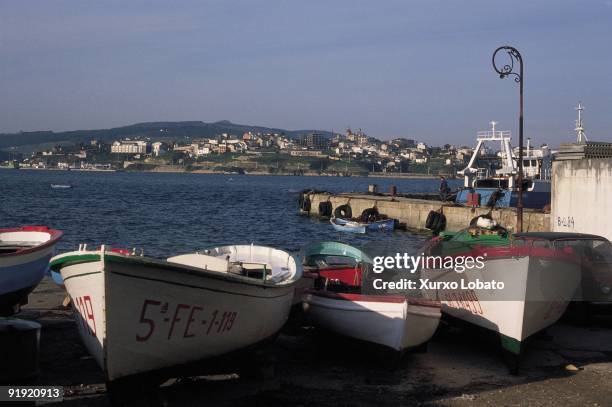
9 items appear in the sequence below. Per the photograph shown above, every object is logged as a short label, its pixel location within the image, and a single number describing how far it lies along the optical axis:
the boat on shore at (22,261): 12.80
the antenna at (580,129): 30.53
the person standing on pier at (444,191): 47.31
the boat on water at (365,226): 40.47
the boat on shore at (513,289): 10.88
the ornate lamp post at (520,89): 19.77
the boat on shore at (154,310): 8.59
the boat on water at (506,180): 40.51
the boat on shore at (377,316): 10.91
